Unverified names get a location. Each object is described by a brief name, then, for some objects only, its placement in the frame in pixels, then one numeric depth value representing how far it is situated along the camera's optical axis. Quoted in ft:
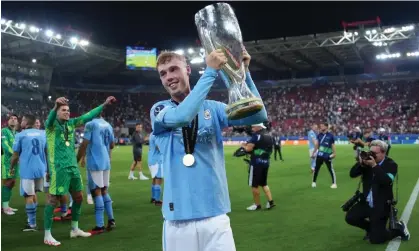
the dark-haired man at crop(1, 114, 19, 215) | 29.71
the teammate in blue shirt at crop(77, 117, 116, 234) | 24.12
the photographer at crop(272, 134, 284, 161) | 74.74
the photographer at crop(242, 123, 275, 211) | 30.60
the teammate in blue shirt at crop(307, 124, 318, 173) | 53.33
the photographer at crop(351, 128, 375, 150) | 49.31
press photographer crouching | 20.80
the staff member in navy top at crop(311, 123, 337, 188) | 41.42
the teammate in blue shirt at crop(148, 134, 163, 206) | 33.12
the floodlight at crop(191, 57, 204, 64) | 134.69
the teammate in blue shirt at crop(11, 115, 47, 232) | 25.66
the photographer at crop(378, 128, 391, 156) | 66.88
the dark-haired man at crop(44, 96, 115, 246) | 21.18
